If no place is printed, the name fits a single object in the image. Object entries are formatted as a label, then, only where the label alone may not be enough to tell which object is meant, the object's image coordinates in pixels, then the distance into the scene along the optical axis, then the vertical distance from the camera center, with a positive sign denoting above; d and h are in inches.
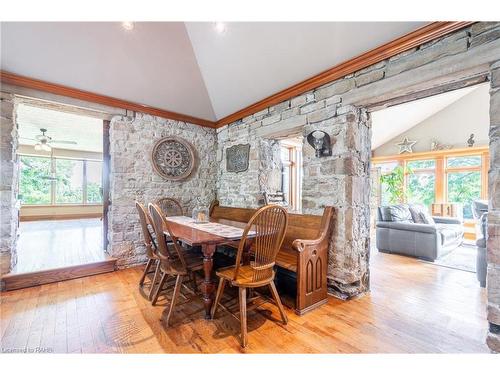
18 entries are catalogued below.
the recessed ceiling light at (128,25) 87.7 +65.1
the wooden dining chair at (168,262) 71.2 -27.9
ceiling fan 203.0 +42.3
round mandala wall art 134.0 +17.8
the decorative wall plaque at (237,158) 137.6 +18.5
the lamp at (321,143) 92.3 +18.5
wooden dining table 70.2 -19.3
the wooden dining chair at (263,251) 62.3 -19.8
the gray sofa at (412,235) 138.2 -33.1
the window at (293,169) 167.5 +13.1
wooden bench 76.1 -27.7
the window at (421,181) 247.6 +5.5
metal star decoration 261.2 +48.9
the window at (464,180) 218.7 +6.0
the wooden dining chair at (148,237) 84.2 -20.9
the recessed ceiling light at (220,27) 89.8 +66.5
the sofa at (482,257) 99.2 -32.7
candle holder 107.1 -14.8
